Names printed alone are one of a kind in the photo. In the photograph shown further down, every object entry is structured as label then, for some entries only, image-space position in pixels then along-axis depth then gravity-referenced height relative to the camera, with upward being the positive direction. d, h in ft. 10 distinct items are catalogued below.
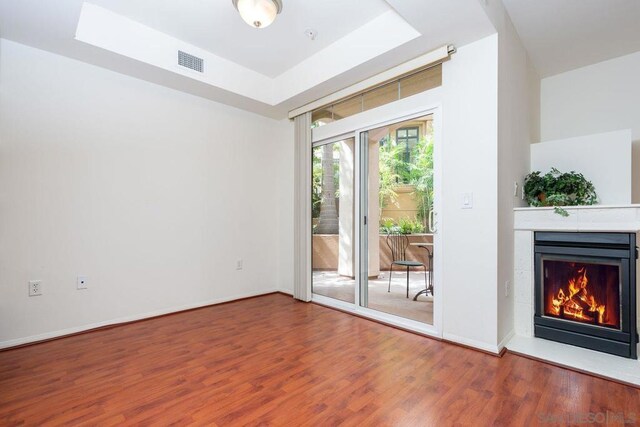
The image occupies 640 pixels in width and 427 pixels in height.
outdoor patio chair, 13.15 -1.52
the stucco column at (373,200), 11.41 +0.49
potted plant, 8.66 +0.65
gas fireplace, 7.64 -2.13
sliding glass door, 11.05 -0.21
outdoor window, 11.01 +2.73
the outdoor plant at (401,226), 12.44 -0.56
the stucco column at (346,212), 11.94 +0.05
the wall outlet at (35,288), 8.63 -2.07
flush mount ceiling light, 7.58 +5.14
